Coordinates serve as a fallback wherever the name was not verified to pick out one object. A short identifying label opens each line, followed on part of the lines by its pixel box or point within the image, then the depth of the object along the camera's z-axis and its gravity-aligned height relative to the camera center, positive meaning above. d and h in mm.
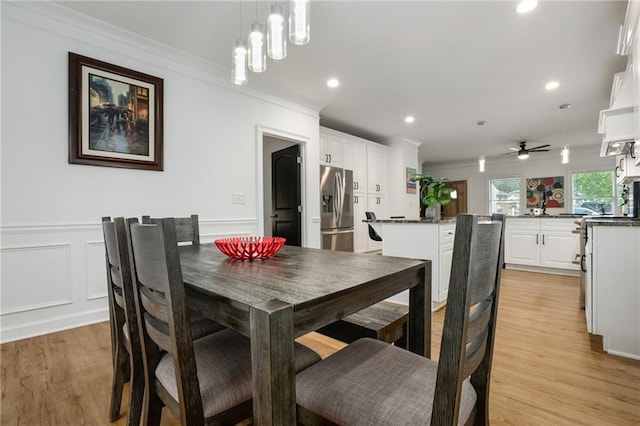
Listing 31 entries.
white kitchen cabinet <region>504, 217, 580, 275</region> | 4172 -462
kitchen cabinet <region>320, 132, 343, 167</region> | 4812 +1096
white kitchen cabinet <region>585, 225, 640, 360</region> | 1867 -500
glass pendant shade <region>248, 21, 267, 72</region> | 1598 +940
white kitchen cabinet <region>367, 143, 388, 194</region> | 5832 +945
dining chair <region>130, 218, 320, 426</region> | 750 -450
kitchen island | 2832 -313
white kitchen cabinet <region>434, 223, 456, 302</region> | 2819 -446
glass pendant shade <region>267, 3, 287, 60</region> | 1476 +935
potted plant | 3009 +214
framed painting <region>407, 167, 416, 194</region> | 6458 +683
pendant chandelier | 1466 +956
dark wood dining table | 624 -222
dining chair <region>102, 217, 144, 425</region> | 1026 -439
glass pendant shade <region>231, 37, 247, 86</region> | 1794 +959
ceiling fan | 5973 +1246
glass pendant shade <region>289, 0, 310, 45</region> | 1448 +981
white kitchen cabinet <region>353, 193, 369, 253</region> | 5336 -227
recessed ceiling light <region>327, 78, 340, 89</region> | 3543 +1627
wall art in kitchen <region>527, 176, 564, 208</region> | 7511 +567
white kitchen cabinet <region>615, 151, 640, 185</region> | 2473 +396
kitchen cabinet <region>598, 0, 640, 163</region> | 1928 +823
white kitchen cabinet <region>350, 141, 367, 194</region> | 5426 +919
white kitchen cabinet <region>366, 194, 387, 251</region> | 5729 +122
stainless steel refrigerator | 4672 +103
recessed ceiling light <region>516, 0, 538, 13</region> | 2193 +1586
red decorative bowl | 1339 -159
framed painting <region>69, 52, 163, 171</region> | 2350 +860
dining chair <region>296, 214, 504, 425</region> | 610 -448
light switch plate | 3379 +183
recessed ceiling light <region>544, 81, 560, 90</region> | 3613 +1608
